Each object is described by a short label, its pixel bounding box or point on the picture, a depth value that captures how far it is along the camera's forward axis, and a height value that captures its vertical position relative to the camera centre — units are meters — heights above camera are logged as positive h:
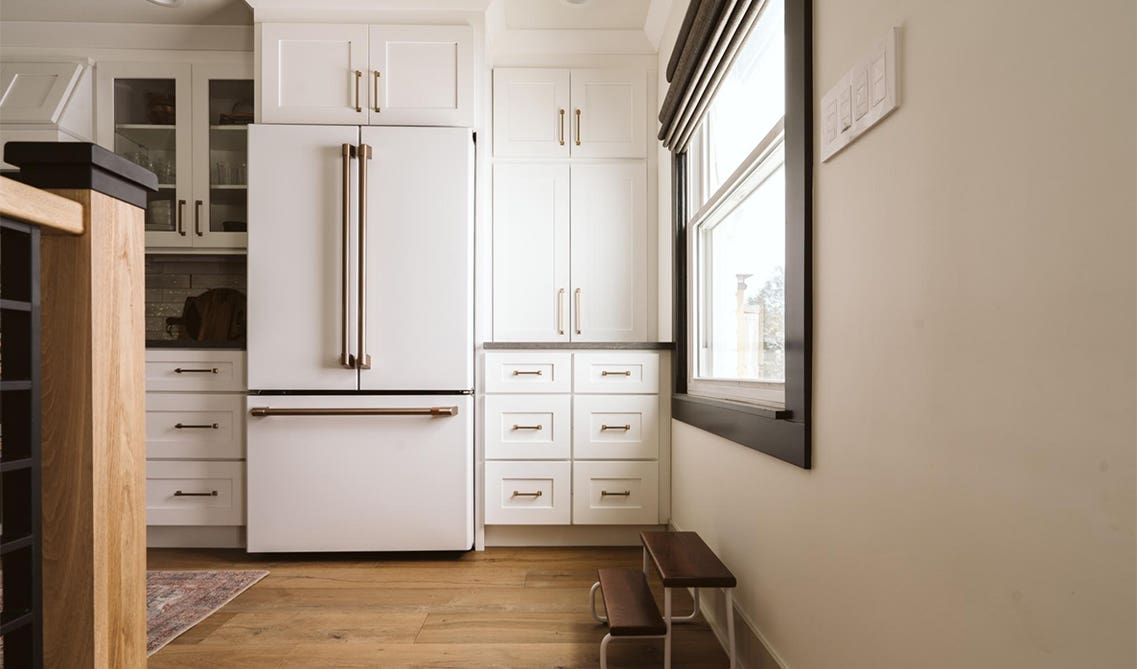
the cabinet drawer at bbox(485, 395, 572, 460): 2.76 -0.38
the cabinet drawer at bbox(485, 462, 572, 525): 2.76 -0.64
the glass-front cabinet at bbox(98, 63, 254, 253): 2.94 +0.86
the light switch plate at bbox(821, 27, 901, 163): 0.94 +0.37
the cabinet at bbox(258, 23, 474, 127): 2.65 +1.03
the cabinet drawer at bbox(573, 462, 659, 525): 2.77 -0.65
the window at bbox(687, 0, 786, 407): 1.64 +0.32
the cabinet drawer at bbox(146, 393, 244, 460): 2.68 -0.36
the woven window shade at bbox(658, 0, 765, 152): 1.76 +0.83
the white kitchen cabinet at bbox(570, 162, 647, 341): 3.02 +0.38
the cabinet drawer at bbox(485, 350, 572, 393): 2.76 -0.14
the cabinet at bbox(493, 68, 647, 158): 3.01 +1.02
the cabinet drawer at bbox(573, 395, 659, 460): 2.77 -0.38
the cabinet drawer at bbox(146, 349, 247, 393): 2.67 -0.14
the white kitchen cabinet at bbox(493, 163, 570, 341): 3.02 +0.37
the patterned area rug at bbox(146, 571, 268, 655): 1.94 -0.86
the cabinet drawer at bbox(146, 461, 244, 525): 2.68 -0.63
